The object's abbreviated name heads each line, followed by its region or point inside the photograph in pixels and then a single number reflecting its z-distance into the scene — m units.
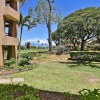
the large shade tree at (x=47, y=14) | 17.37
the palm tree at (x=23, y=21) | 10.87
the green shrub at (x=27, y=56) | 11.07
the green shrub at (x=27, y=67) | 8.40
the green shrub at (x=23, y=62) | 9.81
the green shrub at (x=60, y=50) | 15.58
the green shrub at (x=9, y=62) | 9.94
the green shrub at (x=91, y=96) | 1.36
